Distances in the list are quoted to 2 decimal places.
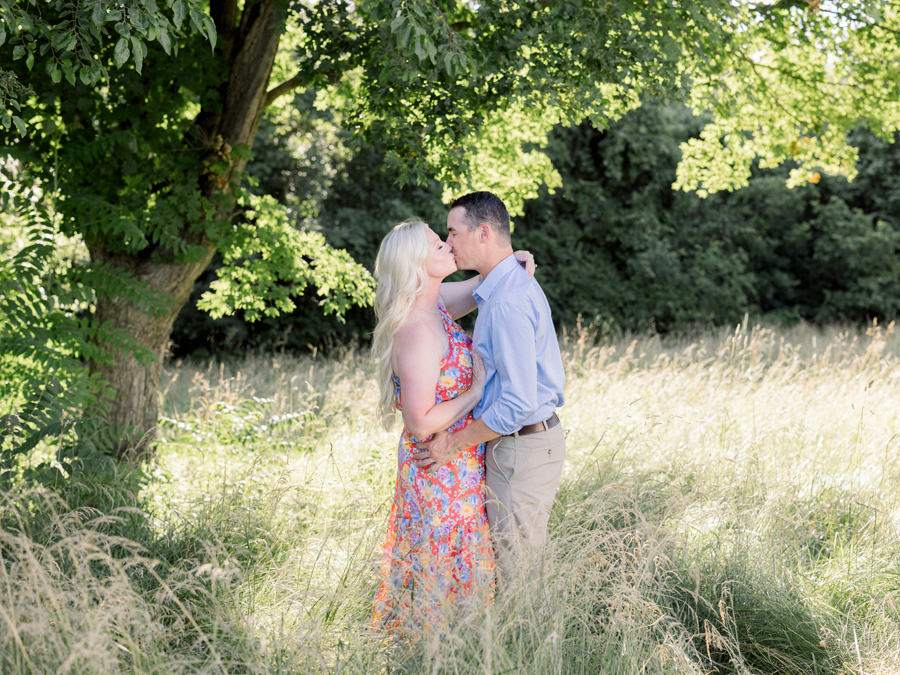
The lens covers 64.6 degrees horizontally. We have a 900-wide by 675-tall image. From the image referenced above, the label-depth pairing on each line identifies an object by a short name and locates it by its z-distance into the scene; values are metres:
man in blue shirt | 3.00
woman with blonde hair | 3.04
